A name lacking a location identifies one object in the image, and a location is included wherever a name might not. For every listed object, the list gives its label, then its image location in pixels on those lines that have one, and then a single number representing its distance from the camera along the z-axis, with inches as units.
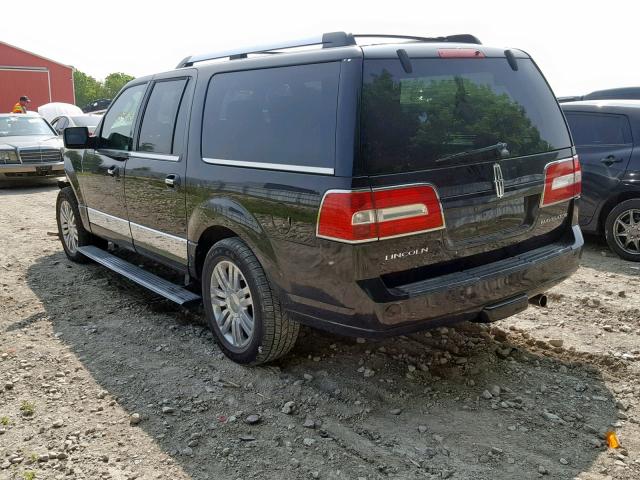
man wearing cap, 697.5
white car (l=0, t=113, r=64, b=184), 495.8
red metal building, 1332.4
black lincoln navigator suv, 120.6
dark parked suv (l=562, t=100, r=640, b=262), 254.2
